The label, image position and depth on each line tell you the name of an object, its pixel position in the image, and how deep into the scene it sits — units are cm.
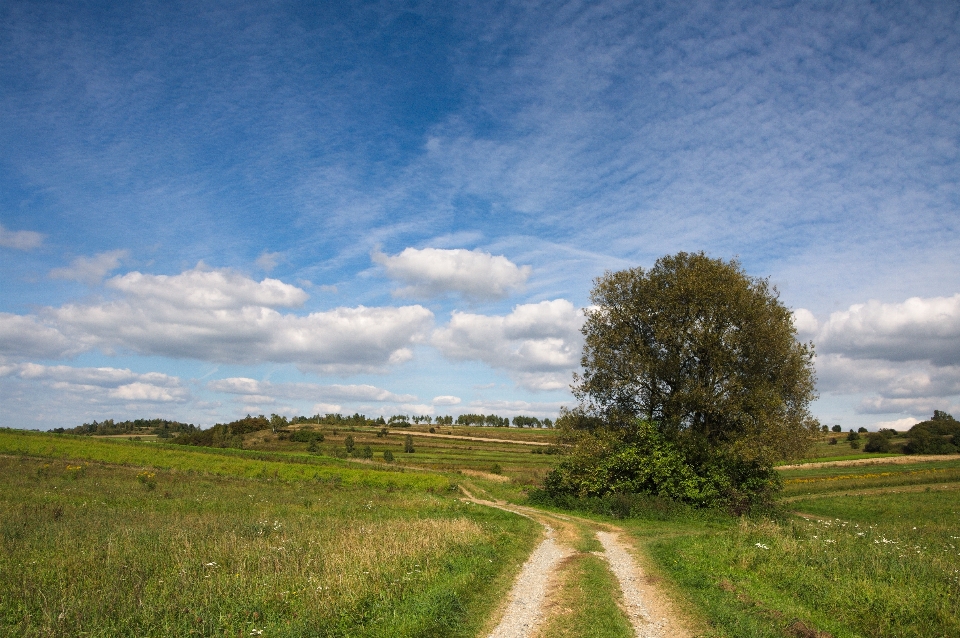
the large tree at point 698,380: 3164
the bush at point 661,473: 3131
